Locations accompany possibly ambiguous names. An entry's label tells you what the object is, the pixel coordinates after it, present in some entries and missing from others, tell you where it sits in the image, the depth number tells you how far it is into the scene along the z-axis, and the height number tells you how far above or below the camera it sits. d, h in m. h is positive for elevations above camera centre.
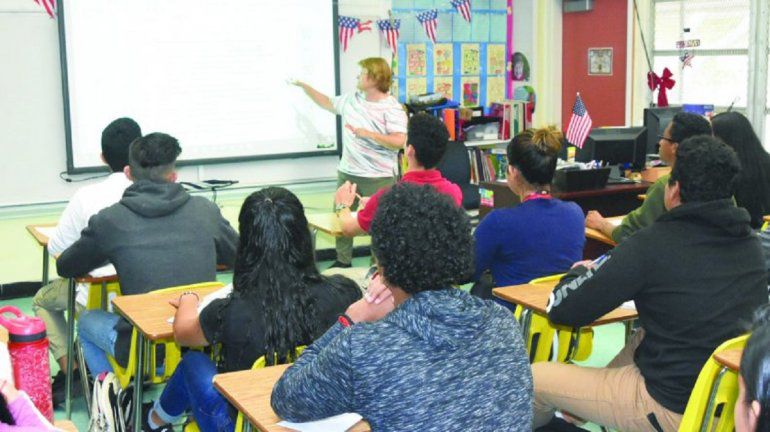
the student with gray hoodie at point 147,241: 3.45 -0.57
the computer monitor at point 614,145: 5.84 -0.41
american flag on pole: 5.82 -0.29
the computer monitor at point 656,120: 6.19 -0.27
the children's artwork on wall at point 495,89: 7.78 -0.07
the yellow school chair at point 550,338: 3.38 -0.95
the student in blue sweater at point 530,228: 3.51 -0.54
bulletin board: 7.21 +0.21
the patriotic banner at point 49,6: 5.69 +0.47
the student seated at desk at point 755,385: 1.27 -0.42
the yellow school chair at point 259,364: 2.45 -0.74
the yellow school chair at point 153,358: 3.35 -0.98
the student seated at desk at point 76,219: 3.82 -0.53
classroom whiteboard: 5.92 +0.07
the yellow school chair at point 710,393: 2.47 -0.82
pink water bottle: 2.66 -0.74
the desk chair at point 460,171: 6.88 -0.64
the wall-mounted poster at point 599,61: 7.79 +0.14
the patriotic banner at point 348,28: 6.76 +0.38
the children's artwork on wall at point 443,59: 7.41 +0.17
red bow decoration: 7.17 -0.05
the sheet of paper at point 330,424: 1.93 -0.70
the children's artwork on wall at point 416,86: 7.29 -0.04
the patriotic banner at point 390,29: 6.94 +0.38
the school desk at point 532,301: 3.14 -0.73
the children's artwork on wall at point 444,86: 7.46 -0.04
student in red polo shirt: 4.24 -0.33
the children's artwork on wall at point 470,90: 7.64 -0.08
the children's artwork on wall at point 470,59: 7.59 +0.17
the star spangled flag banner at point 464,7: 7.43 +0.57
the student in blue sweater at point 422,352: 1.85 -0.52
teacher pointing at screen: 6.11 -0.31
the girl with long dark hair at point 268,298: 2.57 -0.58
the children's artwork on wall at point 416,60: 7.23 +0.16
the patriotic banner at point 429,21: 7.24 +0.45
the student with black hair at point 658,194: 4.02 -0.48
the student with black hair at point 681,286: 2.61 -0.57
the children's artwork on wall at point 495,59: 7.74 +0.17
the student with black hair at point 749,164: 4.19 -0.38
